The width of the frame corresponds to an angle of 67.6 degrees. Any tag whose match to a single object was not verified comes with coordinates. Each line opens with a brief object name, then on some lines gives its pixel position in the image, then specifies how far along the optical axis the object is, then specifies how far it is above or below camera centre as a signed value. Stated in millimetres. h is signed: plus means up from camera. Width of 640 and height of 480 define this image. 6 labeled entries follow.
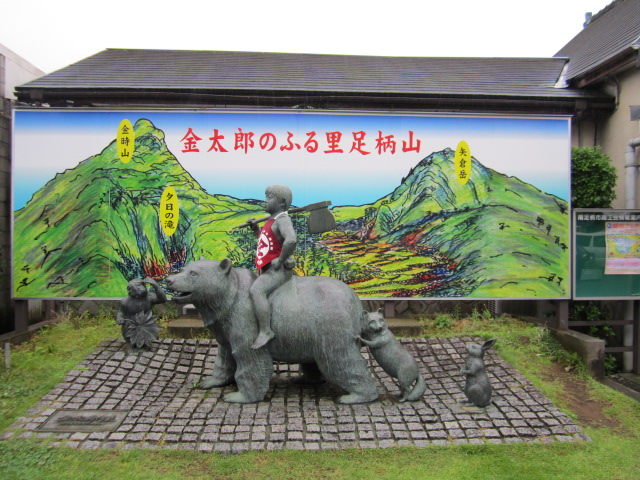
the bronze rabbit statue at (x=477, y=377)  4957 -1458
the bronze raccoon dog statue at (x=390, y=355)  5016 -1236
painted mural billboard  7340 +659
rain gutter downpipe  7938 +826
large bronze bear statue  4879 -908
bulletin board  7270 -227
